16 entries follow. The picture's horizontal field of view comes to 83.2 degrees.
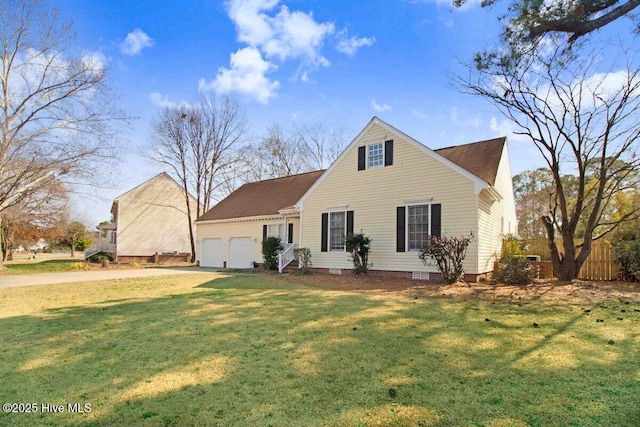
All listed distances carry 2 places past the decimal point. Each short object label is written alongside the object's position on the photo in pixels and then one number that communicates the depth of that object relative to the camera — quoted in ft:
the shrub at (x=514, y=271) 38.70
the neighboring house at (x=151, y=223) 90.63
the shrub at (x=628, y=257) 40.42
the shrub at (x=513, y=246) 47.25
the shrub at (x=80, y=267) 68.59
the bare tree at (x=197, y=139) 95.61
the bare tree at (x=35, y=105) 61.05
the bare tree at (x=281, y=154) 112.37
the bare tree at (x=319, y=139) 109.09
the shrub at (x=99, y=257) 93.35
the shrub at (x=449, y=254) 37.32
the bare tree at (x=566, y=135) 39.50
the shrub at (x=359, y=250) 46.29
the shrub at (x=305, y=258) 53.76
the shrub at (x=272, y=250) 57.16
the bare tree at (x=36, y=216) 92.48
